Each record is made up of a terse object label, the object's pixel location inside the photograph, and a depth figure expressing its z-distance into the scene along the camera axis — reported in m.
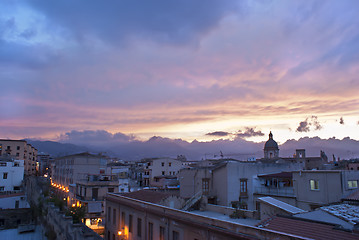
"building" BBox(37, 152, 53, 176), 163.80
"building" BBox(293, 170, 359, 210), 30.00
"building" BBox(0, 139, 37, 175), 102.12
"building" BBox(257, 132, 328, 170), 97.69
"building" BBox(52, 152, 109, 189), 71.62
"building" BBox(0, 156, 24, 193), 77.31
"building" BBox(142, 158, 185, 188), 75.57
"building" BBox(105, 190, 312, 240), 16.70
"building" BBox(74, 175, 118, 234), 51.06
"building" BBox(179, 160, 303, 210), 39.00
